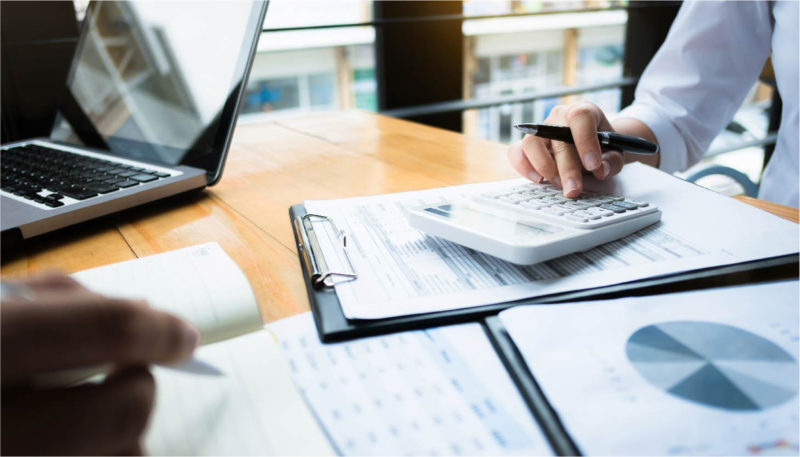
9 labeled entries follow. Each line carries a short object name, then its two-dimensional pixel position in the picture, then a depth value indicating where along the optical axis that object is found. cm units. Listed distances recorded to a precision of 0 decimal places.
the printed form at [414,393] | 22
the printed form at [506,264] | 32
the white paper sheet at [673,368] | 21
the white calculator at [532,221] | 34
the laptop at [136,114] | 50
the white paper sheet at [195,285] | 29
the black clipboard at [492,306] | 30
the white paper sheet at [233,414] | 21
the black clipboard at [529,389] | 21
